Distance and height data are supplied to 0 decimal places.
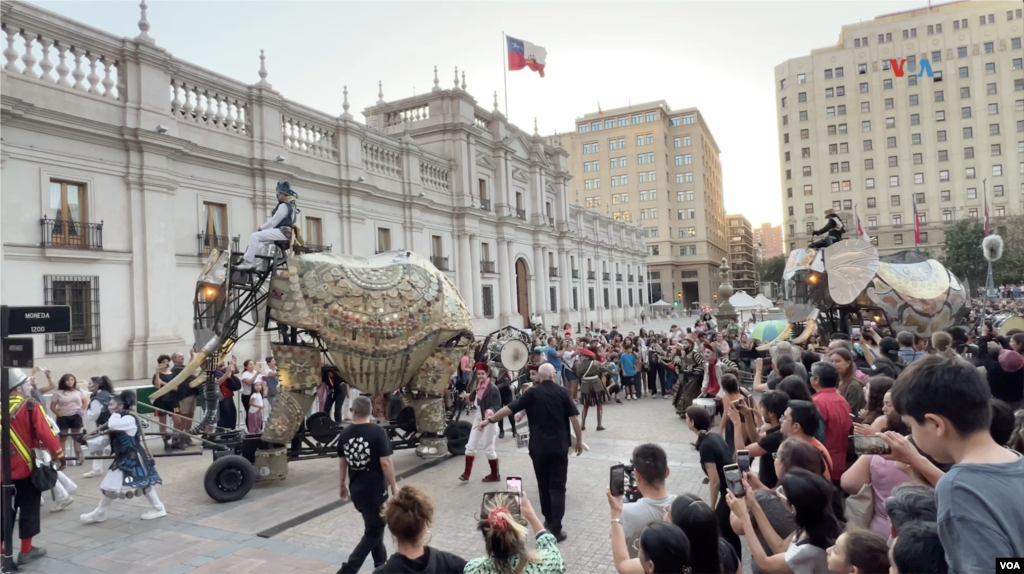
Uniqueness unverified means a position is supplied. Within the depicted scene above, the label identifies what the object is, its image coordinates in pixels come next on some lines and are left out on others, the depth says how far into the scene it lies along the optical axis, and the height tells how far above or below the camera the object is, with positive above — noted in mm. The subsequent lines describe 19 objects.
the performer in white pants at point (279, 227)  7770 +1312
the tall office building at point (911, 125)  61031 +18596
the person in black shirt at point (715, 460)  3834 -1166
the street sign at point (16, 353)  5047 -187
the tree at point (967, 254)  40750 +2395
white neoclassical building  12612 +4108
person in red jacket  5367 -1188
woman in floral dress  2533 -1125
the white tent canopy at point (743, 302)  19916 -180
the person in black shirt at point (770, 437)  4188 -1059
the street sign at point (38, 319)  5288 +116
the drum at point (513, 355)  10633 -880
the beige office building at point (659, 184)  74250 +16016
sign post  5074 -202
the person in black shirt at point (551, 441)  5570 -1347
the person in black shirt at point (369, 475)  4582 -1334
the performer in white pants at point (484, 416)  7609 -1655
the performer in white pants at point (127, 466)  6289 -1587
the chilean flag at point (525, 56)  32969 +15091
